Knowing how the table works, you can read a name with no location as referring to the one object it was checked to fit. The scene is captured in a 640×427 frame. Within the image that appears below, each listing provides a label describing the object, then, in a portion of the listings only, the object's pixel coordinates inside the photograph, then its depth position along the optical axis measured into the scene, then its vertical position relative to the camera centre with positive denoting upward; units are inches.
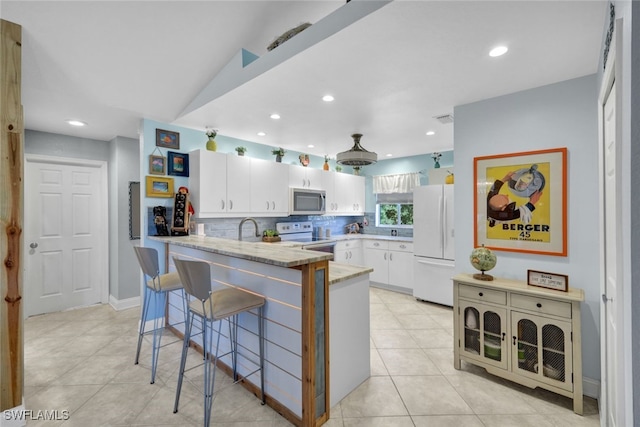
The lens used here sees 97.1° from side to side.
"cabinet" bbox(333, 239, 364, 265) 195.9 -26.8
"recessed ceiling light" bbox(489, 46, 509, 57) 70.9 +41.4
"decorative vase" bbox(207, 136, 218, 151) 143.7 +35.7
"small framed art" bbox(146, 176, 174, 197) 129.4 +13.6
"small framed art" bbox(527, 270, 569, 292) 81.3 -20.1
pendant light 134.4 +27.2
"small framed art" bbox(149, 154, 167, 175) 130.3 +23.9
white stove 183.4 -15.2
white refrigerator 153.6 -16.8
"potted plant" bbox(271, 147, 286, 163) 178.4 +38.9
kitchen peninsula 70.1 -31.0
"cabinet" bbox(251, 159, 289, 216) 161.0 +16.0
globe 93.4 -15.6
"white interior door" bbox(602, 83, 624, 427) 42.4 -13.6
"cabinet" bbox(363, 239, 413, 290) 183.9 -32.6
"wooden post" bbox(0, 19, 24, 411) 69.8 -0.1
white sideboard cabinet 77.4 -36.3
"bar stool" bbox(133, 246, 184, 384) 96.1 -22.2
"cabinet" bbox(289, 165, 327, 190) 183.6 +25.2
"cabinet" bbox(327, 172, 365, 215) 211.9 +14.7
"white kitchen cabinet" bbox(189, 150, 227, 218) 136.7 +16.2
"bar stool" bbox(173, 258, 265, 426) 70.3 -23.3
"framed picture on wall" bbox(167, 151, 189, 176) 136.9 +25.5
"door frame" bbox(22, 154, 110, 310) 165.2 -3.5
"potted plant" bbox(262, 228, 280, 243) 168.7 -13.0
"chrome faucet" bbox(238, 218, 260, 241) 159.0 -6.1
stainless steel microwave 180.9 +8.6
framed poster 89.6 +3.8
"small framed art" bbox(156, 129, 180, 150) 133.0 +36.9
